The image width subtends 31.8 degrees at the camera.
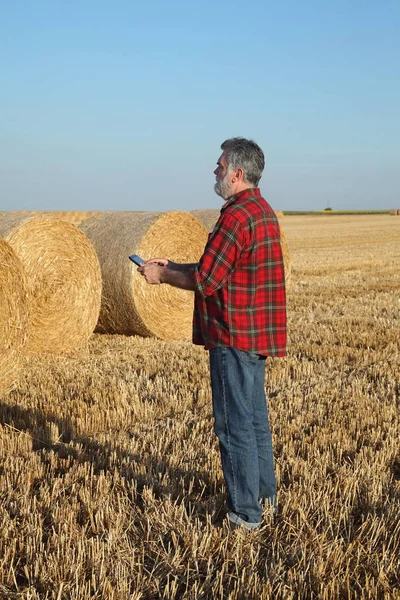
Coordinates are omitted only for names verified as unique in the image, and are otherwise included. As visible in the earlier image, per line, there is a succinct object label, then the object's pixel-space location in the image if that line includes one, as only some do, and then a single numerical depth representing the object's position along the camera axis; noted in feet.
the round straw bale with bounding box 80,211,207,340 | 32.73
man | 11.85
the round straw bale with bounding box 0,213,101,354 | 28.12
